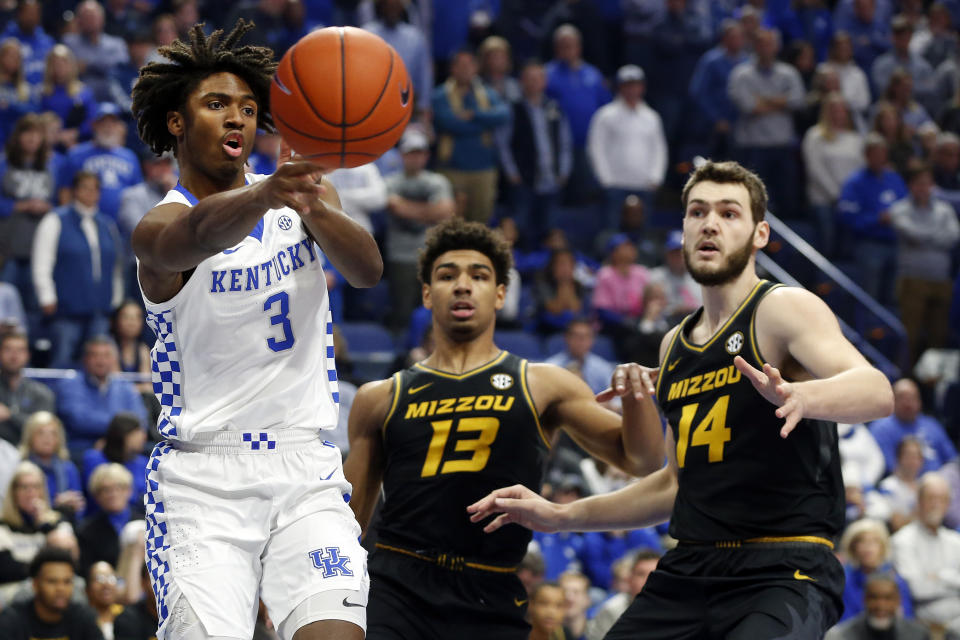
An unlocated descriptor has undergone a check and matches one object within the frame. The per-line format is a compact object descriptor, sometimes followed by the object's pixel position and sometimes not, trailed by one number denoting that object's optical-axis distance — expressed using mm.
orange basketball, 4496
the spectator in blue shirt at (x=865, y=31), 17578
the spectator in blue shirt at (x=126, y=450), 10125
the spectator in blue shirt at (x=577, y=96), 15477
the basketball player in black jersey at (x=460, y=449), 5906
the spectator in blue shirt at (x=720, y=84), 15945
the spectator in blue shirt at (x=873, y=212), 15145
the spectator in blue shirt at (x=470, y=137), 14078
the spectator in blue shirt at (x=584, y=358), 12000
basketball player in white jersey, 4531
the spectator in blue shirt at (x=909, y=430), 13023
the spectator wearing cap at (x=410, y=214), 12984
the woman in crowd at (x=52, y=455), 9992
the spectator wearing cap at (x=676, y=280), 13258
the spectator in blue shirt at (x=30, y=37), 13594
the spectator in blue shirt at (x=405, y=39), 14398
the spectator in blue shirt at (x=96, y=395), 10750
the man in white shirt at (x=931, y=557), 11297
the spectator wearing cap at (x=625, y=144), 14906
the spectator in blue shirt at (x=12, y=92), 13008
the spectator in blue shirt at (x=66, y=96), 13164
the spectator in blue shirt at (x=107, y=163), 12430
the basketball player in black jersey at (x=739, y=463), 5137
